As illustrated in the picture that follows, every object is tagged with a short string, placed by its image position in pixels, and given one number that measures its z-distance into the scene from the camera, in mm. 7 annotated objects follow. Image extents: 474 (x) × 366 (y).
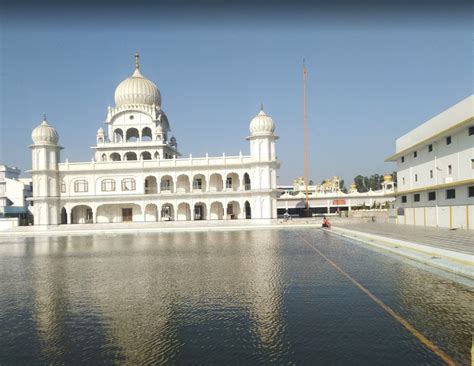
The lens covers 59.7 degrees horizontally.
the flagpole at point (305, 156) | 57175
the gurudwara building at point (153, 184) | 47500
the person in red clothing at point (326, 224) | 36938
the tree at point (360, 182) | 119125
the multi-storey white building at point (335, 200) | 65625
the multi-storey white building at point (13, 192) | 68269
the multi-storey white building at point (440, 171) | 28109
